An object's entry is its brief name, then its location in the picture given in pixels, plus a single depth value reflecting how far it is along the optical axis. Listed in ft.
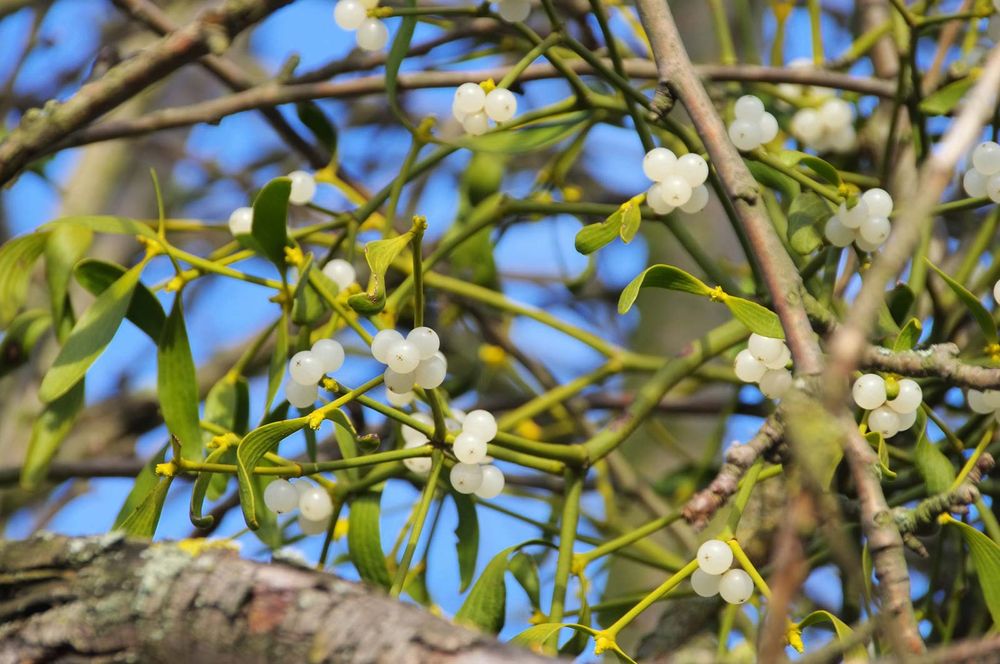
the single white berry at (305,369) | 4.69
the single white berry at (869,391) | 4.63
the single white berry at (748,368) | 4.73
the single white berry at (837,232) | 4.75
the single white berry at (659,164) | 4.75
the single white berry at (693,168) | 4.75
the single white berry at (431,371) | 4.65
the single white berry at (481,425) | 4.69
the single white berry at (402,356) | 4.62
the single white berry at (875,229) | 4.73
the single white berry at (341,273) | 4.88
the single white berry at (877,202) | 4.73
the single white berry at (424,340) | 4.63
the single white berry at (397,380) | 4.64
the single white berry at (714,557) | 4.64
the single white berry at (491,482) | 4.77
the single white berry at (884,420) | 4.65
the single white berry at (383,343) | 4.63
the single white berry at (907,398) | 4.64
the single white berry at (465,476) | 4.73
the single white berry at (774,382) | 4.73
